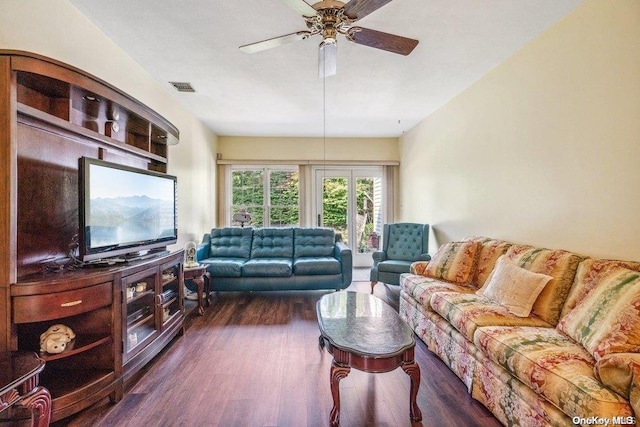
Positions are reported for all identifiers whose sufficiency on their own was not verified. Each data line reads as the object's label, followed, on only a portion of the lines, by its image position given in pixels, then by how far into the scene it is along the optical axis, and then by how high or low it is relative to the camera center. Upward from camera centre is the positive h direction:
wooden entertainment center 1.53 -0.23
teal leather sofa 3.87 -0.67
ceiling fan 1.73 +1.17
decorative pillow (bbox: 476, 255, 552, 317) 2.02 -0.55
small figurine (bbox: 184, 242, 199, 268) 3.54 -0.51
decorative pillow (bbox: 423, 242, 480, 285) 2.88 -0.52
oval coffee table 1.58 -0.74
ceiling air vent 3.42 +1.49
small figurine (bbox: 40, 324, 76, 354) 1.67 -0.72
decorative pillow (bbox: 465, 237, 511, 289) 2.76 -0.45
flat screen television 1.91 +0.02
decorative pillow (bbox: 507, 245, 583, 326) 1.95 -0.45
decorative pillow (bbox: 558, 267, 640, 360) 1.39 -0.54
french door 5.99 +0.14
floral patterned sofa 1.22 -0.71
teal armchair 3.95 -0.58
